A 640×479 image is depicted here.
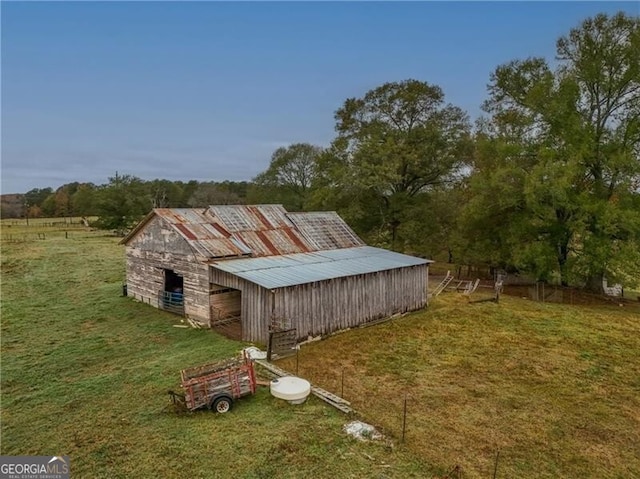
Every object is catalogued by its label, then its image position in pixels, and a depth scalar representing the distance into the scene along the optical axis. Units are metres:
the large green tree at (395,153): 27.53
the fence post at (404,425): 8.32
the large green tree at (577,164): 21.30
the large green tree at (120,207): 51.97
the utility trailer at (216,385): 9.42
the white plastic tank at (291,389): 9.71
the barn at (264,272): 14.55
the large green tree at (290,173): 47.72
